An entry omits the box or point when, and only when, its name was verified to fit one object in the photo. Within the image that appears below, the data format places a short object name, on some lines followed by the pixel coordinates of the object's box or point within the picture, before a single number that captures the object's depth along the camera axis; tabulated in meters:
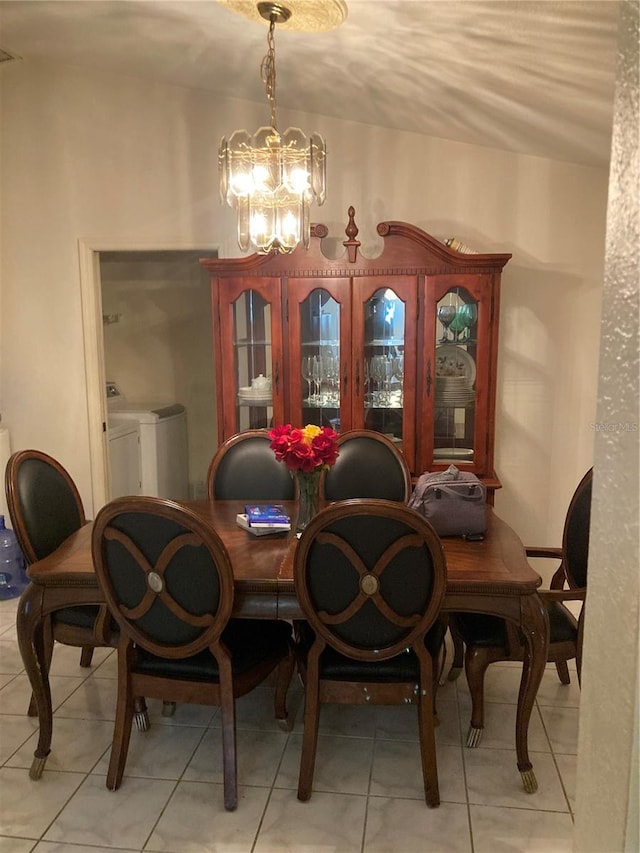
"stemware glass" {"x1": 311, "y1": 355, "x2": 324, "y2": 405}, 3.32
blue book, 2.29
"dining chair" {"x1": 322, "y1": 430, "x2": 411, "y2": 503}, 2.79
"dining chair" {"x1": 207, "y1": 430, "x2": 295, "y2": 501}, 2.85
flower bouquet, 2.09
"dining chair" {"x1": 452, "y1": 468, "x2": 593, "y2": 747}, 2.07
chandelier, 2.26
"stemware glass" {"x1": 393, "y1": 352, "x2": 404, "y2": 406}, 3.26
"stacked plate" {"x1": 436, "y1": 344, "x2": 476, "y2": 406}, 3.23
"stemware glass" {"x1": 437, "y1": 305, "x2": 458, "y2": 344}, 3.18
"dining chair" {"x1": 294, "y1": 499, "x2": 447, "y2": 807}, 1.74
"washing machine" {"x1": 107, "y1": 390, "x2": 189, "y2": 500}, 4.26
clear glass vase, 2.17
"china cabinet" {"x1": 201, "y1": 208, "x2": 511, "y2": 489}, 3.15
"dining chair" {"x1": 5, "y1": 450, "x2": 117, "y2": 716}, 2.17
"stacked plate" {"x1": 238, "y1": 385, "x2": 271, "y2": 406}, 3.37
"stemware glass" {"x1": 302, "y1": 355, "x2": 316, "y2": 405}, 3.32
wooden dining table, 1.88
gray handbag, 2.18
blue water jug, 3.49
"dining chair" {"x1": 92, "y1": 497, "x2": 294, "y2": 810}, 1.79
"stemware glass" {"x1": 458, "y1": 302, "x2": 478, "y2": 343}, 3.17
